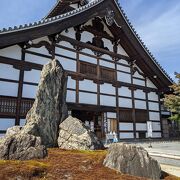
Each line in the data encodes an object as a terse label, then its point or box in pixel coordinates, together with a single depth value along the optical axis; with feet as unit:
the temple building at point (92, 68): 33.21
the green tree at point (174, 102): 41.23
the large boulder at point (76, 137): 19.45
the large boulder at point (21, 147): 15.33
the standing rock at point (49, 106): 19.94
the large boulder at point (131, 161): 14.90
